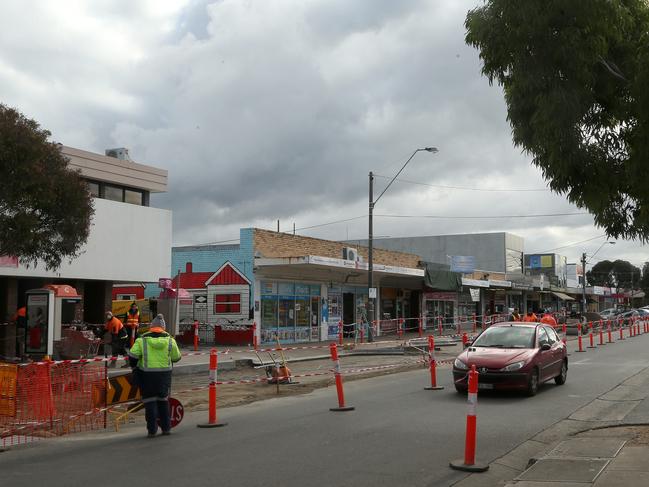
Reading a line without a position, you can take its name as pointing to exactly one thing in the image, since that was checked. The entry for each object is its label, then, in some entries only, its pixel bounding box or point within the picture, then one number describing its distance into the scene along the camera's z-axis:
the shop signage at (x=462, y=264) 47.28
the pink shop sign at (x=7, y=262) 20.98
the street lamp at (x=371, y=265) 29.20
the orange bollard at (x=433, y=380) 14.43
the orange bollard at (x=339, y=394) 11.81
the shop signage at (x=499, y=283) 47.88
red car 12.78
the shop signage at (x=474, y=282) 43.92
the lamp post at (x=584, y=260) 65.54
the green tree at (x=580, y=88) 6.72
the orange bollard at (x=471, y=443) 7.48
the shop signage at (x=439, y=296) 44.09
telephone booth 18.69
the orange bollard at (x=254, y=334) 29.45
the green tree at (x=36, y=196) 14.12
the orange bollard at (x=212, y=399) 10.59
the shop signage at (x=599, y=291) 88.22
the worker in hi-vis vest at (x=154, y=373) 9.86
